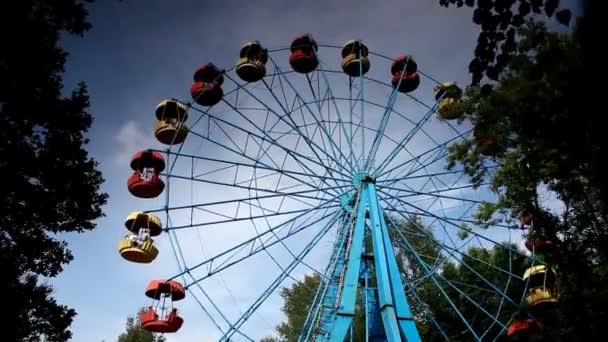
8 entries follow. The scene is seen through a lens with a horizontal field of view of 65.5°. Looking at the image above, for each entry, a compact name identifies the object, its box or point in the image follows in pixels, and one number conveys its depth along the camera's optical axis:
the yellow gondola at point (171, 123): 14.76
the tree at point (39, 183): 8.12
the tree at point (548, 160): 6.54
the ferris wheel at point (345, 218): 10.98
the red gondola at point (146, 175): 13.77
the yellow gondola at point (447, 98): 16.70
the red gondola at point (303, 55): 16.03
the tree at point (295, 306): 29.67
